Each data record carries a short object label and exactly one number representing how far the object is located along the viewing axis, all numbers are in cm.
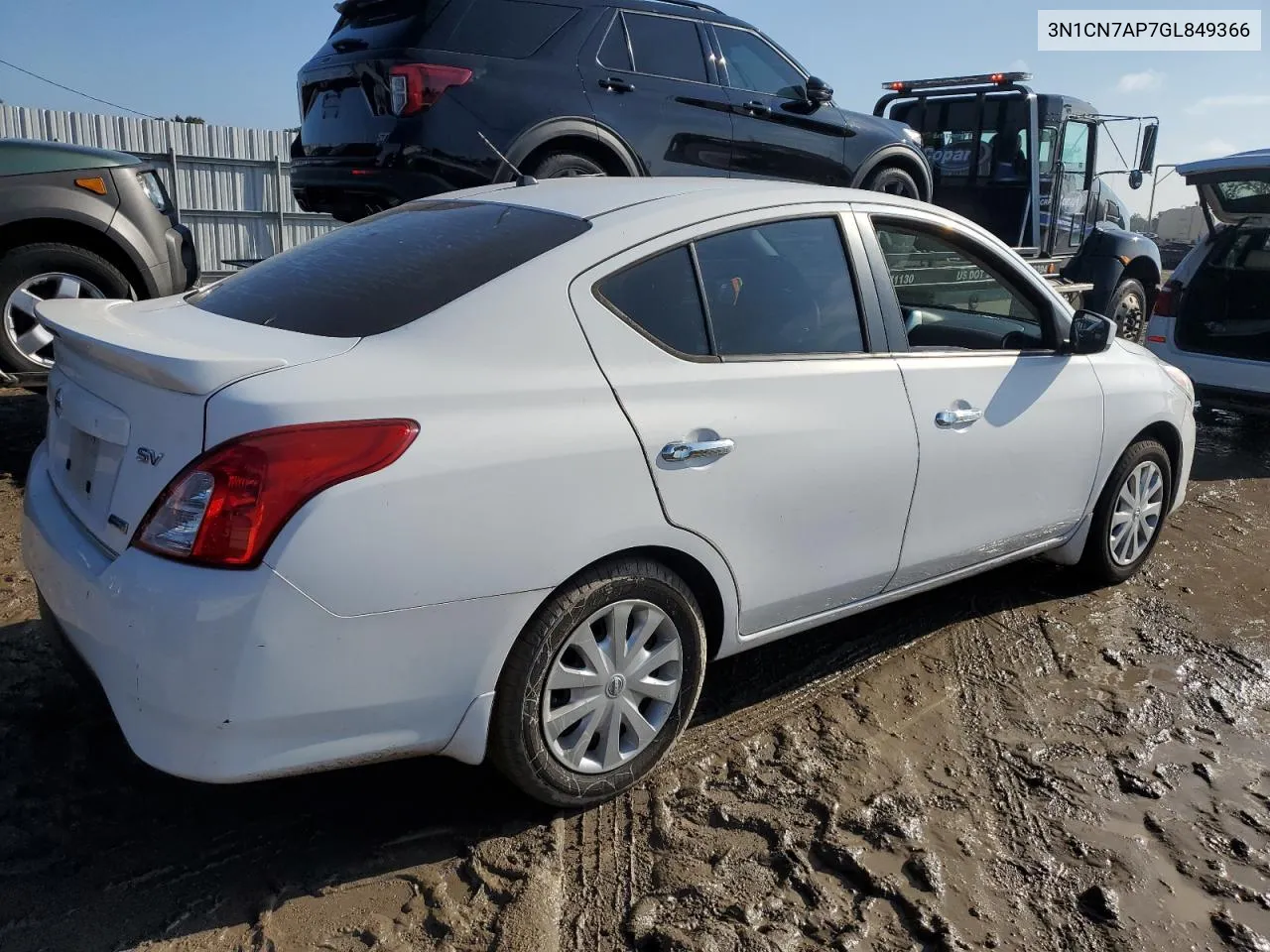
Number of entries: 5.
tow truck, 1070
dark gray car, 594
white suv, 727
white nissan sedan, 223
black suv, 629
